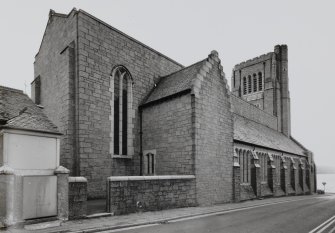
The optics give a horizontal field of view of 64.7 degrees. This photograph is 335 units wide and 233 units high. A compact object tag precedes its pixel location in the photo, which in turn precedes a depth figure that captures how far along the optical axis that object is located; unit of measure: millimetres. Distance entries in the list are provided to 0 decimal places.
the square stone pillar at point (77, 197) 9047
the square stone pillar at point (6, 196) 7734
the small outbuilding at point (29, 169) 7895
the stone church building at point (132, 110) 14016
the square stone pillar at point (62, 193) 8789
